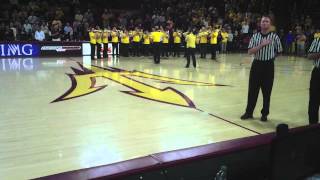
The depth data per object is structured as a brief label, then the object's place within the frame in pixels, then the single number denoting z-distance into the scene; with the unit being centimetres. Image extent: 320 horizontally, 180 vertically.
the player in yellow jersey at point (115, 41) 1877
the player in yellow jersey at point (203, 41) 1894
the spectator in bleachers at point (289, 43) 2225
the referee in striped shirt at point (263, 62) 618
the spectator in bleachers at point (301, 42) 2128
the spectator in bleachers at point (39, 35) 1836
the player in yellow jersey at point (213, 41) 1846
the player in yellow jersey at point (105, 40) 1831
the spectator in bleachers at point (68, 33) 1961
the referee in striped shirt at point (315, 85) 559
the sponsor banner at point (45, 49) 1717
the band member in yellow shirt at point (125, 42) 1900
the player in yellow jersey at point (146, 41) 1917
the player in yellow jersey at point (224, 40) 2052
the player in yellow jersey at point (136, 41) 1917
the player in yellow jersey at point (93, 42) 1770
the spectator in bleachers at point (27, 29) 1873
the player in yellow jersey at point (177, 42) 1975
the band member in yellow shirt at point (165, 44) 1865
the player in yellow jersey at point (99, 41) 1798
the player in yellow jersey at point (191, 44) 1454
